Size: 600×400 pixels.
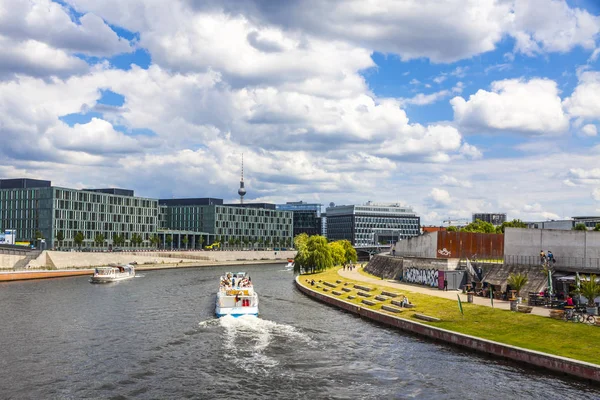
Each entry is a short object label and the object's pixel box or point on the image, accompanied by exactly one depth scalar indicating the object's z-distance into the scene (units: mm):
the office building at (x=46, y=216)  193375
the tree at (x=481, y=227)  172188
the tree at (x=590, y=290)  50562
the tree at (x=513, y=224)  185175
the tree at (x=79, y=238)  189750
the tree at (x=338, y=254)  136050
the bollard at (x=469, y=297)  61469
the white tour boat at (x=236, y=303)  64000
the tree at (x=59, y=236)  188212
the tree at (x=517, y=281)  61478
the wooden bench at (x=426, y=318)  55131
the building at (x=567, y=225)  189750
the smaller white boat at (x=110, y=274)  118312
